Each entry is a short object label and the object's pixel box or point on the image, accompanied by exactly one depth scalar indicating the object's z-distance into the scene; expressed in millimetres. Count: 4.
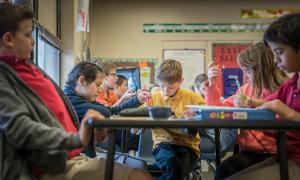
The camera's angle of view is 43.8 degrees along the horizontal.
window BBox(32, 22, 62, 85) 3489
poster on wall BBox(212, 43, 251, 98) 5844
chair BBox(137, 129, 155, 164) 2602
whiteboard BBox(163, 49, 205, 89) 5832
